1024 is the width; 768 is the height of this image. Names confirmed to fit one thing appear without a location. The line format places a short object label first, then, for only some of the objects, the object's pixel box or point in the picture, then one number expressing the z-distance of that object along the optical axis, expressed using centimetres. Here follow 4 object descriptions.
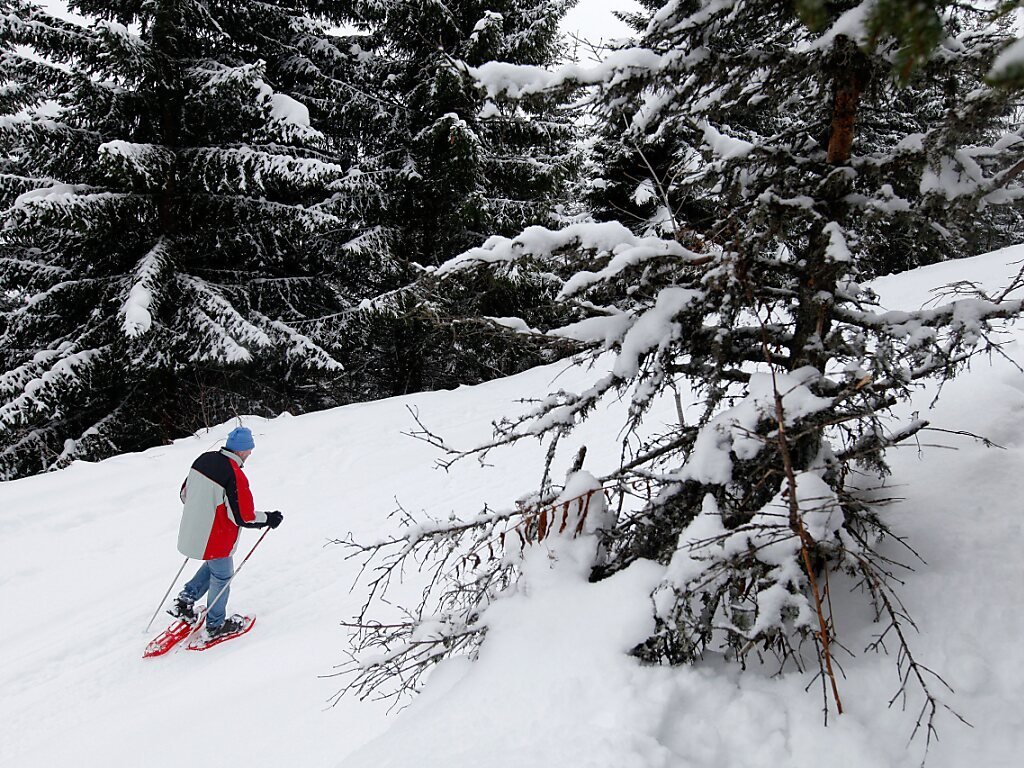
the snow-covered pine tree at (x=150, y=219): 971
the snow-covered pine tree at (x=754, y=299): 255
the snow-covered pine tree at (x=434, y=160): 1160
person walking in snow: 554
